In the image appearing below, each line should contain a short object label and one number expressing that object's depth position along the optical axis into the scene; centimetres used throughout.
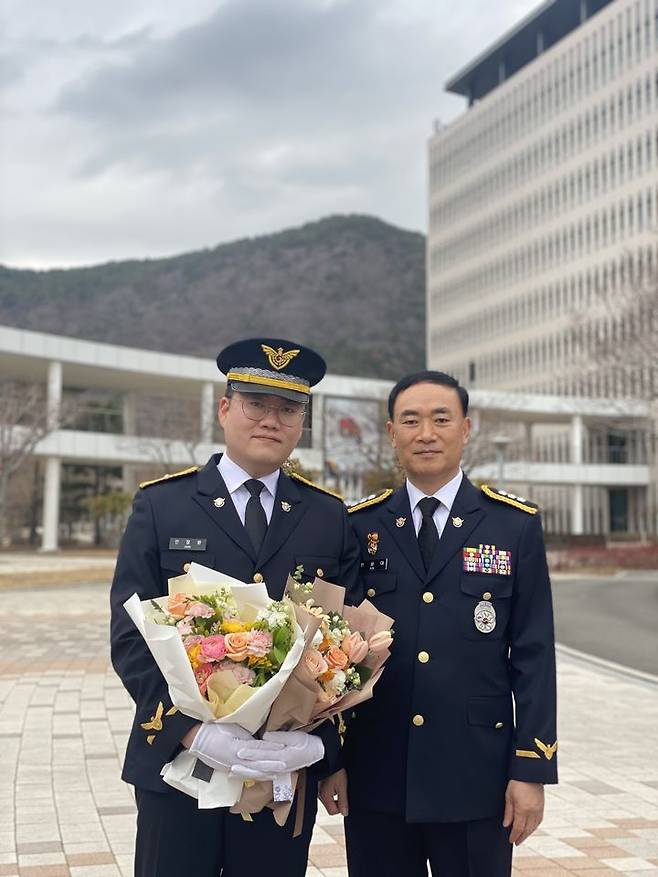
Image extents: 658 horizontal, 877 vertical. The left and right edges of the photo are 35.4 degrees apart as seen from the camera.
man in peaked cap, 292
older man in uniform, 325
